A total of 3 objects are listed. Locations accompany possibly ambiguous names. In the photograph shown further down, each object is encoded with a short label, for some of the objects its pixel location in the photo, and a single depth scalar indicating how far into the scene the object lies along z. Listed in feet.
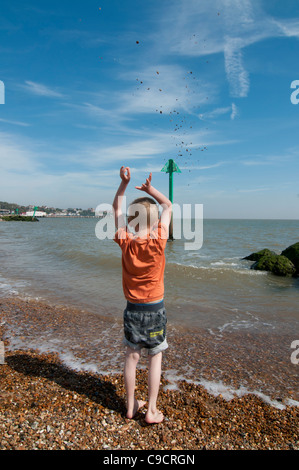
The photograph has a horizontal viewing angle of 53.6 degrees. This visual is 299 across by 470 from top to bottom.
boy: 9.50
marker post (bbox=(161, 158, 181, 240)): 79.21
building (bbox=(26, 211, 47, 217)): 542.98
